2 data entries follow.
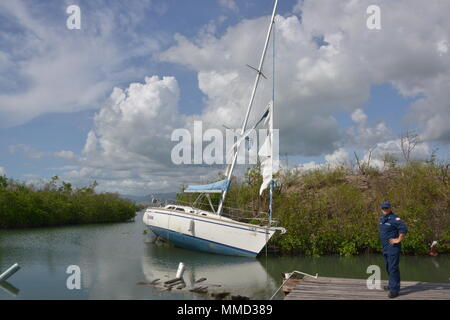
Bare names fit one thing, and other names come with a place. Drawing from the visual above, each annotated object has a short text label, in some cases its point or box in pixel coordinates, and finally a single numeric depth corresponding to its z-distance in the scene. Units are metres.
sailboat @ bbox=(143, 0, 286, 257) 21.52
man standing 9.90
